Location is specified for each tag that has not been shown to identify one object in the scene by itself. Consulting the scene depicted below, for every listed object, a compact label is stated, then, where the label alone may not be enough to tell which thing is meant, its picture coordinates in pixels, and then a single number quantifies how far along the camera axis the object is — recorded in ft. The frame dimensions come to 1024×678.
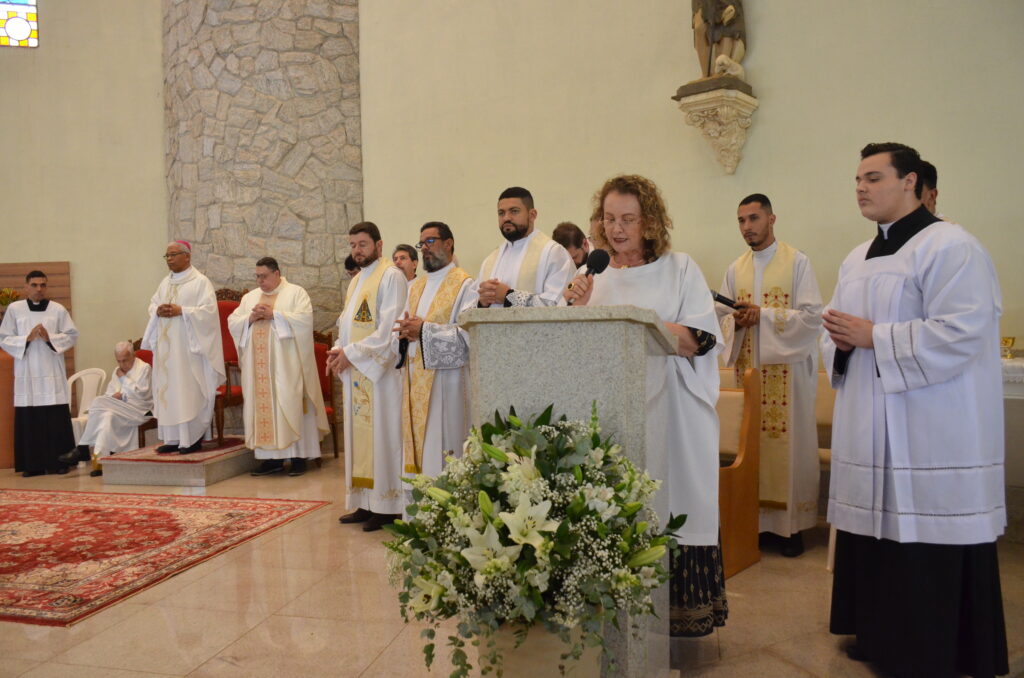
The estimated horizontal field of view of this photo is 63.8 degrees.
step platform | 24.12
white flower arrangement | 6.23
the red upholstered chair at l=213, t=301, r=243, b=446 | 26.98
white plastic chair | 30.76
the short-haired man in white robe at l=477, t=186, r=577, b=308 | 15.96
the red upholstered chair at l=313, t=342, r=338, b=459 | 28.45
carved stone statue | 20.36
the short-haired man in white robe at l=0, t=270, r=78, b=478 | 26.96
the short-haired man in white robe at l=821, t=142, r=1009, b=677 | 9.52
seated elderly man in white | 26.84
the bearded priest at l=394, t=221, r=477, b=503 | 17.22
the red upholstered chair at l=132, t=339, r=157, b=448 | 28.12
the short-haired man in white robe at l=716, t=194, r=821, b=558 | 16.03
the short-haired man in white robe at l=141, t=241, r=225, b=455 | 25.57
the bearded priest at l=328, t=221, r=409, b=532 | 18.63
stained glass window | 35.81
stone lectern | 7.14
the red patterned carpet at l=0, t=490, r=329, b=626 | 14.03
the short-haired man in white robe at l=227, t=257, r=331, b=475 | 25.11
